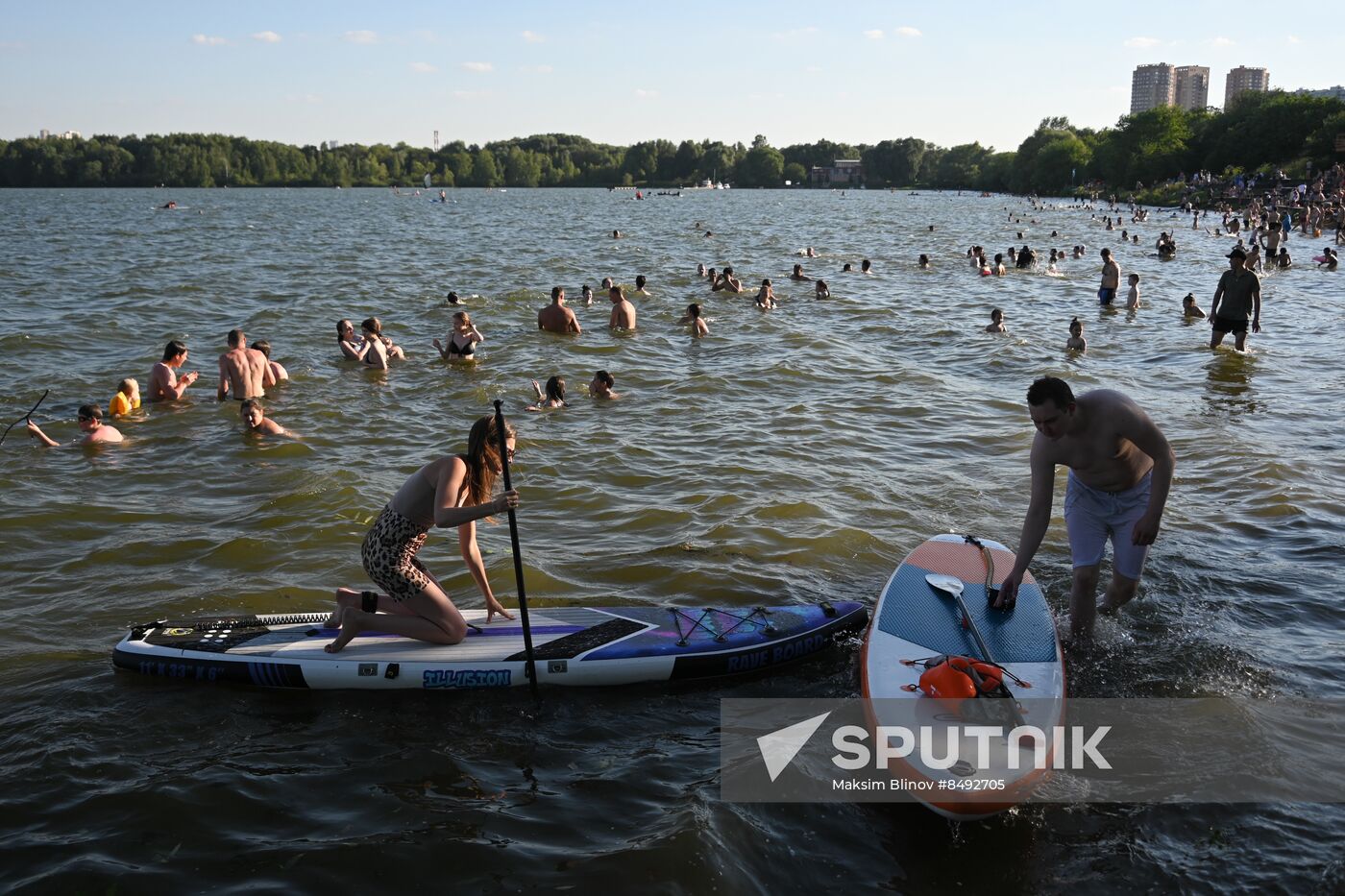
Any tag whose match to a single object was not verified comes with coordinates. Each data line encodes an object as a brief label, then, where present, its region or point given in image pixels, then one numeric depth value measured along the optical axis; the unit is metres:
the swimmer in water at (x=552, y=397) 14.10
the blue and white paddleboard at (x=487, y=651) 6.43
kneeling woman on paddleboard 6.05
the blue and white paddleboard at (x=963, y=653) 4.78
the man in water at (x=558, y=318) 19.73
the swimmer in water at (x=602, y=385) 14.89
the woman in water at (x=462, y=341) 17.16
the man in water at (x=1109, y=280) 23.61
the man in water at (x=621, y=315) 20.34
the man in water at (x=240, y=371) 14.05
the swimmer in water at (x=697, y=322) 20.23
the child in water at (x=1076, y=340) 18.20
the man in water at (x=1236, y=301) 16.05
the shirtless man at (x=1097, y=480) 5.69
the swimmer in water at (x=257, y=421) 12.42
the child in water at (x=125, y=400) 13.35
